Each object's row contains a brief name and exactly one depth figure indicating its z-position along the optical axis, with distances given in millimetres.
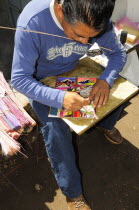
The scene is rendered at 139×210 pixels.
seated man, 1425
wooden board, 1621
